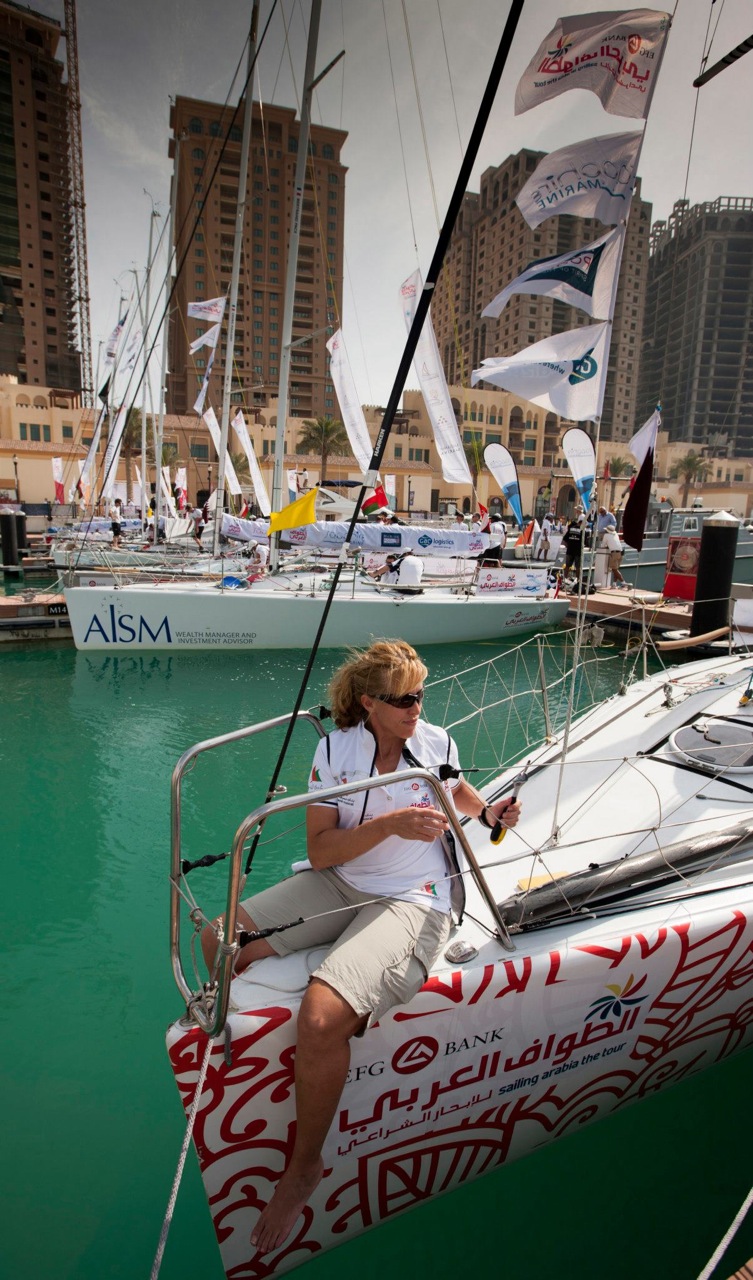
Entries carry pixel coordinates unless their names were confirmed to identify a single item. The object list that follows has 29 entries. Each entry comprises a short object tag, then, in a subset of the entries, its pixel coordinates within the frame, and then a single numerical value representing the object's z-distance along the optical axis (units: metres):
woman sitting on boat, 1.71
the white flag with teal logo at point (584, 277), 3.54
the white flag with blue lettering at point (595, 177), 3.35
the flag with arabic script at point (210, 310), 13.39
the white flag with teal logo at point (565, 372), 3.53
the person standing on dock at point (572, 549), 14.46
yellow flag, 7.21
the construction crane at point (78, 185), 72.12
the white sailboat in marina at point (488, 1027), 1.74
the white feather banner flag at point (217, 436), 15.61
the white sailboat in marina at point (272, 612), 9.89
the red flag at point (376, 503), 9.59
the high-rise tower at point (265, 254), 71.12
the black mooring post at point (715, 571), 8.59
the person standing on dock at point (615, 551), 13.27
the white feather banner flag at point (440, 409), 11.10
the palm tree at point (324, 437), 47.22
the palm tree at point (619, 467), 59.53
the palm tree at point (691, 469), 59.94
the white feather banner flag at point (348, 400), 12.09
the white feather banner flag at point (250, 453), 15.56
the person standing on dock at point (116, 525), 18.20
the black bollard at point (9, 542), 16.98
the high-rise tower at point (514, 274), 81.19
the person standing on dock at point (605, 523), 14.50
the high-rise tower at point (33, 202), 62.28
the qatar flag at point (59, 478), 26.22
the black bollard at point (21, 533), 18.27
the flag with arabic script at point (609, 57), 3.31
